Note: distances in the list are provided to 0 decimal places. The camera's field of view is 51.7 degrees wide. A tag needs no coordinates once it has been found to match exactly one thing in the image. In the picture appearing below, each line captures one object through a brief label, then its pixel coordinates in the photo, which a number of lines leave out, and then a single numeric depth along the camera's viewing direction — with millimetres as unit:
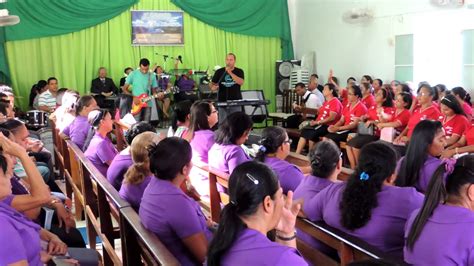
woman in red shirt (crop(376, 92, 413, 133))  5727
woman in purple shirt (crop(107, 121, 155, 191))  3035
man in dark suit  9312
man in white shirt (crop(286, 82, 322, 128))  7664
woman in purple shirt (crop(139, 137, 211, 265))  2014
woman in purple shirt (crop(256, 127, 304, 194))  2830
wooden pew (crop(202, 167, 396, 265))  1812
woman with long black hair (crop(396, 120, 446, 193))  2914
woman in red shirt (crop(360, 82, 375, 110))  6719
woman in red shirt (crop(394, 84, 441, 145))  5254
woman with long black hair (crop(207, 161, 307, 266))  1367
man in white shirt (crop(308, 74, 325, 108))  8461
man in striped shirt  7848
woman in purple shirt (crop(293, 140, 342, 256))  2449
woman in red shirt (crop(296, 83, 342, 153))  6785
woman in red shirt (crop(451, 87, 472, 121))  5088
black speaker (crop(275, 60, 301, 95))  10797
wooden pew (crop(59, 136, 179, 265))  1780
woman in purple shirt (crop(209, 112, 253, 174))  3277
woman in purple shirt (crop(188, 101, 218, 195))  3770
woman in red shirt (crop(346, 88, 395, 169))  5812
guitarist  8172
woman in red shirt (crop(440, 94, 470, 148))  4734
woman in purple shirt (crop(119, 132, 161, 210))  2625
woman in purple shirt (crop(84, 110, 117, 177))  3670
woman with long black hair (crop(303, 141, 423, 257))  2062
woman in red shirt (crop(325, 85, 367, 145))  6411
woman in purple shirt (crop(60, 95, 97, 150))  4723
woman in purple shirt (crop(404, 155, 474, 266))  1665
